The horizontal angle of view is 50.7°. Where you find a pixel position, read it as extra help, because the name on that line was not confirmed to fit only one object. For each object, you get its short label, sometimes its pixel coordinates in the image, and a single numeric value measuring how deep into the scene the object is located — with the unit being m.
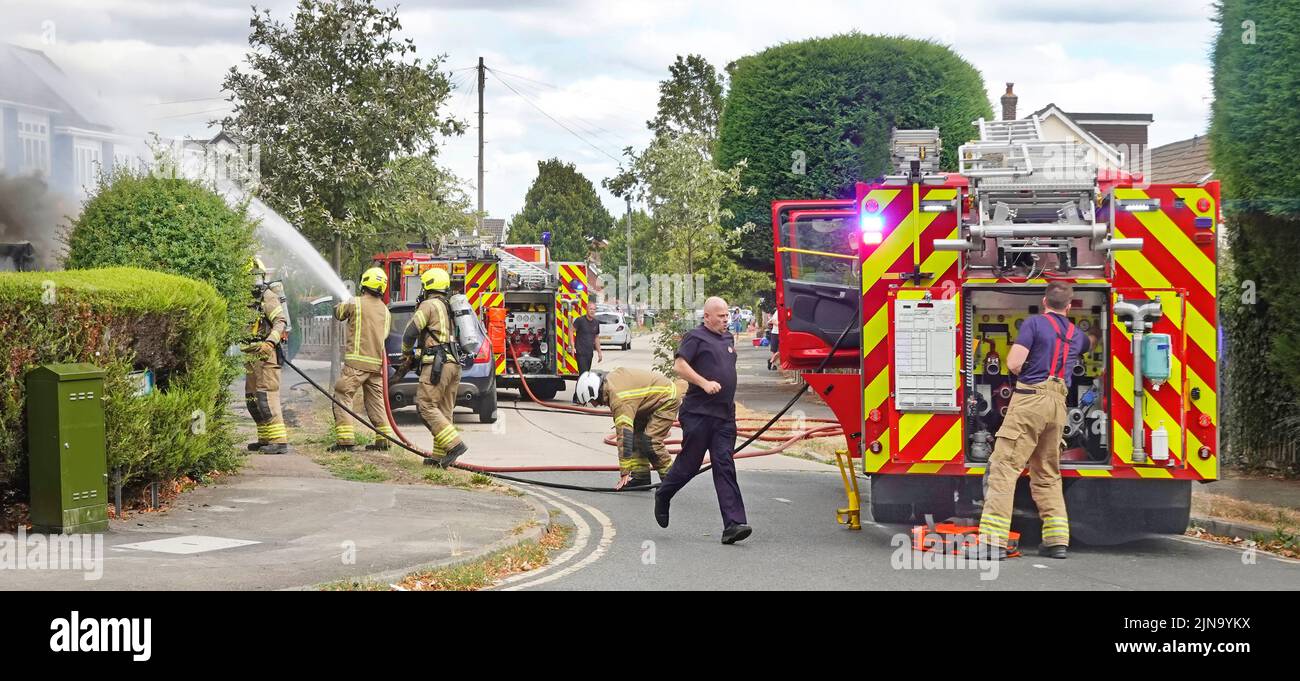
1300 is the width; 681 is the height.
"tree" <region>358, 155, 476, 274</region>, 20.34
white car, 48.78
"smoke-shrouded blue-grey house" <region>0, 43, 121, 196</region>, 15.66
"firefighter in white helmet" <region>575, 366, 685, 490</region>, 11.56
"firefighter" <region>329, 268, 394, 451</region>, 14.08
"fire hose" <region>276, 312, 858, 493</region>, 12.52
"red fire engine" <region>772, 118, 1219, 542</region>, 9.06
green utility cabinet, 8.50
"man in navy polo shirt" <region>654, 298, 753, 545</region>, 9.41
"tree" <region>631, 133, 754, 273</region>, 22.55
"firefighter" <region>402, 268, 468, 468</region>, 12.85
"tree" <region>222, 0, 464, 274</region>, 19.05
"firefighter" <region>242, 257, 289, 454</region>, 13.45
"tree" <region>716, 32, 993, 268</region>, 21.45
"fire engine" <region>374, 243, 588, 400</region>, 21.83
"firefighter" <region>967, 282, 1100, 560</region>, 8.74
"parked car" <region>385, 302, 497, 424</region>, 17.27
